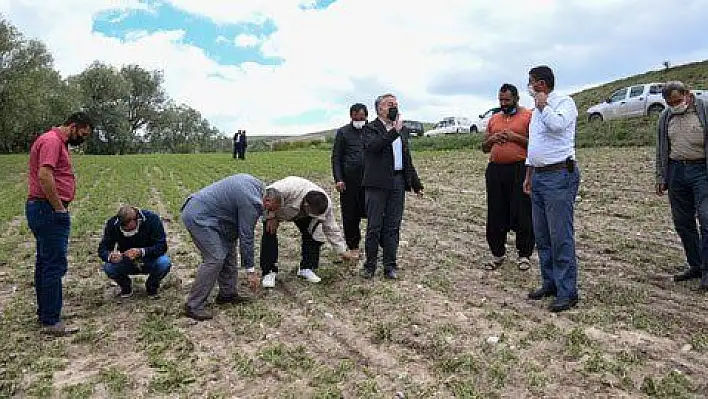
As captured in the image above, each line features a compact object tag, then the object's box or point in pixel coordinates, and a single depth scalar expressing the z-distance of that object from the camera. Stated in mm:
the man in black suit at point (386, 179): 6324
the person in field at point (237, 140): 29125
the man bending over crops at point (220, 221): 5434
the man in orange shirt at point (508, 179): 6406
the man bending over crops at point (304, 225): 5781
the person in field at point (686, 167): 5727
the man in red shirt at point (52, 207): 4996
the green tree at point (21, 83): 32344
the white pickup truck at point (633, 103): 22906
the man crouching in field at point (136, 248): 5992
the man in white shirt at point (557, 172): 5211
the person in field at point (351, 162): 7074
